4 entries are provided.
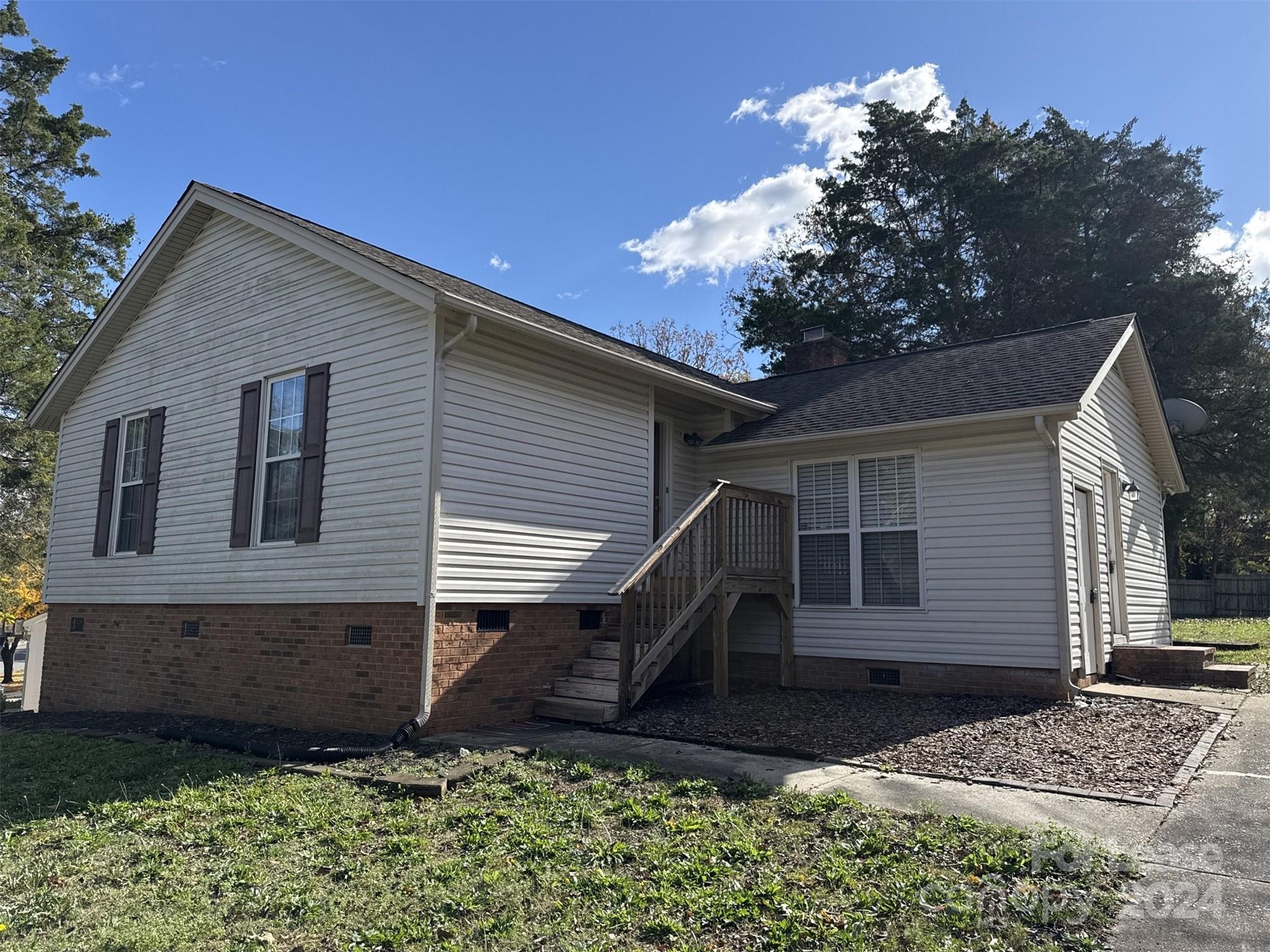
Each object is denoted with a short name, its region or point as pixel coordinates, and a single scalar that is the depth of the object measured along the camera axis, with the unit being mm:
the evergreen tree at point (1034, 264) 24359
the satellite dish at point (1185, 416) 15547
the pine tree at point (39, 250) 21328
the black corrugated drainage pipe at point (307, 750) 6875
